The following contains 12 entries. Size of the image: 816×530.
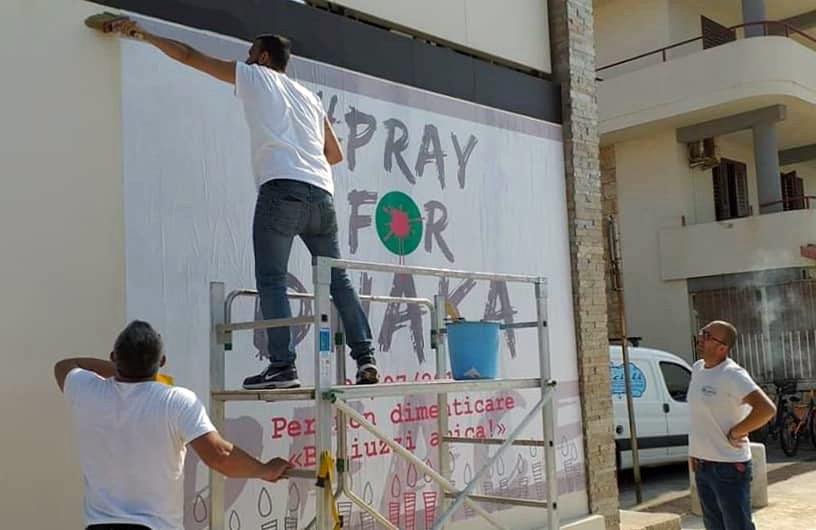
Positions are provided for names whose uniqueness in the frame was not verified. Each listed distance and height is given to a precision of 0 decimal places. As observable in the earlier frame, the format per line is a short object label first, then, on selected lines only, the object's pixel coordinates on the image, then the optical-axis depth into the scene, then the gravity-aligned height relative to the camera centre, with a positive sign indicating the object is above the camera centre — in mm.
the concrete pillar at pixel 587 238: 8047 +931
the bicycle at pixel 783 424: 14336 -1571
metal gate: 15953 +3
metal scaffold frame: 3873 -208
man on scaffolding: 4129 +804
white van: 11234 -966
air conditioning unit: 17156 +3491
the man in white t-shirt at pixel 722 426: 5680 -617
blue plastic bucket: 4812 -35
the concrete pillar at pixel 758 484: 10008 -1749
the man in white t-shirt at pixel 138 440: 3338 -318
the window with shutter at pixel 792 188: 20384 +3301
